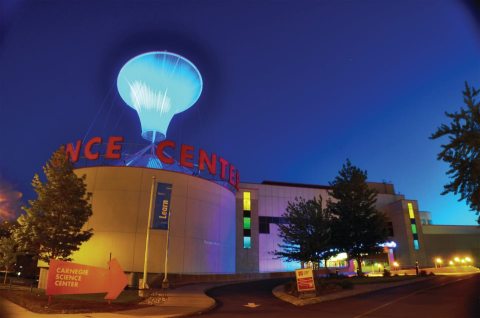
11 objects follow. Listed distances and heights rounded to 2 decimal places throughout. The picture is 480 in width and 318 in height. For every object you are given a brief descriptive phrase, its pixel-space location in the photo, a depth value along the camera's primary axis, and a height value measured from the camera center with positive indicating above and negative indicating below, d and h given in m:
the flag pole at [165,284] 28.21 -2.05
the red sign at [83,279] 15.81 -0.97
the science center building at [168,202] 41.91 +8.13
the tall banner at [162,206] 34.78 +5.58
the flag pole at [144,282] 23.30 -1.54
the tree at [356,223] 37.62 +4.12
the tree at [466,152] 12.30 +4.00
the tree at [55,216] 27.31 +3.52
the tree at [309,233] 29.28 +2.32
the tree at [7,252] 37.47 +0.75
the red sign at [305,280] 21.80 -1.27
